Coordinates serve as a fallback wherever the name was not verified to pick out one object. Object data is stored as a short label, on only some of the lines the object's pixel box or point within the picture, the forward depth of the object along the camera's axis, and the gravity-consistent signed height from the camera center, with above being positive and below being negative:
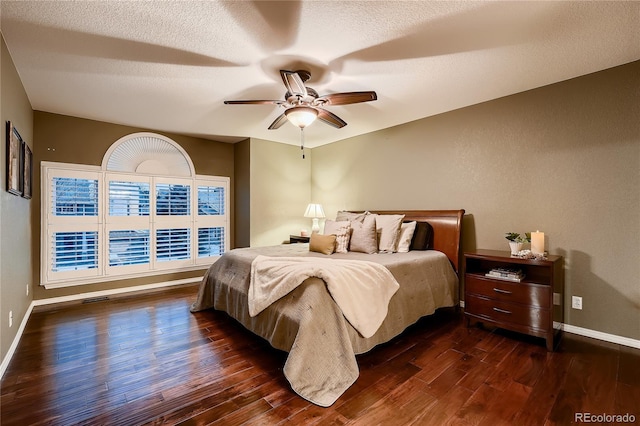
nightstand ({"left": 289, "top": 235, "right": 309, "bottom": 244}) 4.99 -0.46
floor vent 3.94 -1.19
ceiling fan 2.48 +1.01
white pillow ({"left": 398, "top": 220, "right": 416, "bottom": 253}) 3.50 -0.28
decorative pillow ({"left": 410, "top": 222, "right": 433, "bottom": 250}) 3.60 -0.30
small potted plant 2.82 -0.28
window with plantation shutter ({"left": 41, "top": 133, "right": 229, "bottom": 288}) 3.91 -0.04
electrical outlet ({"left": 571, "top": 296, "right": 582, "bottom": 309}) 2.82 -0.86
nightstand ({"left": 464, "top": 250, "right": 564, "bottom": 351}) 2.53 -0.75
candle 2.71 -0.28
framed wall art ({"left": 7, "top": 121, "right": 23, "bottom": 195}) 2.37 +0.44
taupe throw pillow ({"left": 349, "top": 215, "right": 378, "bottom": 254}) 3.52 -0.30
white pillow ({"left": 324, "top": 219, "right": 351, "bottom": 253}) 3.58 -0.26
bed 1.96 -0.80
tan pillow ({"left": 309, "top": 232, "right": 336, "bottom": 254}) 3.43 -0.37
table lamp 5.17 +0.00
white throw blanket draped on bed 2.16 -0.57
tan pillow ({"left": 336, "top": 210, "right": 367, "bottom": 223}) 3.91 -0.06
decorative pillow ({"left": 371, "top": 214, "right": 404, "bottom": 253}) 3.52 -0.24
